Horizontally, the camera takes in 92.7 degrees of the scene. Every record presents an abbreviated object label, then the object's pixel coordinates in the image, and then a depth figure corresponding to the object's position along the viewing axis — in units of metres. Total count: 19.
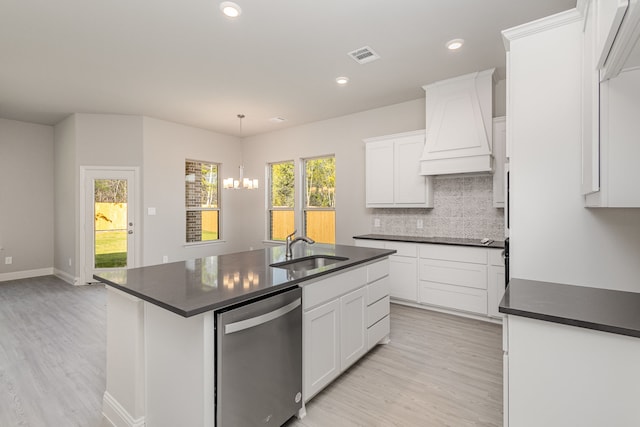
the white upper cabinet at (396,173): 4.19
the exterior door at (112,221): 5.30
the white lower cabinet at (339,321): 1.98
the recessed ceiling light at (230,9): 2.41
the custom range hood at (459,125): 3.61
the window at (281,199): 6.17
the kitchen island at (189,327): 1.41
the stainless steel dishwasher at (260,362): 1.44
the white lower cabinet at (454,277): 3.50
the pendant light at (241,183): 4.31
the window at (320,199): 5.57
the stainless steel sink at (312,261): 2.52
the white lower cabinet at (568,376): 1.11
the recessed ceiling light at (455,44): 2.96
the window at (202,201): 6.16
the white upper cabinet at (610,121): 1.18
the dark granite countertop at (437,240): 3.54
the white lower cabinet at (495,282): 3.37
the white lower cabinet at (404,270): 3.98
